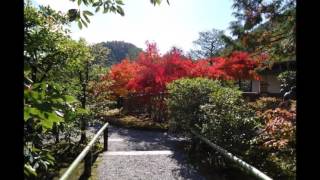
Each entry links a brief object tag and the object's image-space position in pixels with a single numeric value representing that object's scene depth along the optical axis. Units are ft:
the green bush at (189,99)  23.09
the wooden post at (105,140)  22.30
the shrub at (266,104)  22.56
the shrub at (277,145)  13.07
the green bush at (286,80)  38.54
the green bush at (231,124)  16.58
